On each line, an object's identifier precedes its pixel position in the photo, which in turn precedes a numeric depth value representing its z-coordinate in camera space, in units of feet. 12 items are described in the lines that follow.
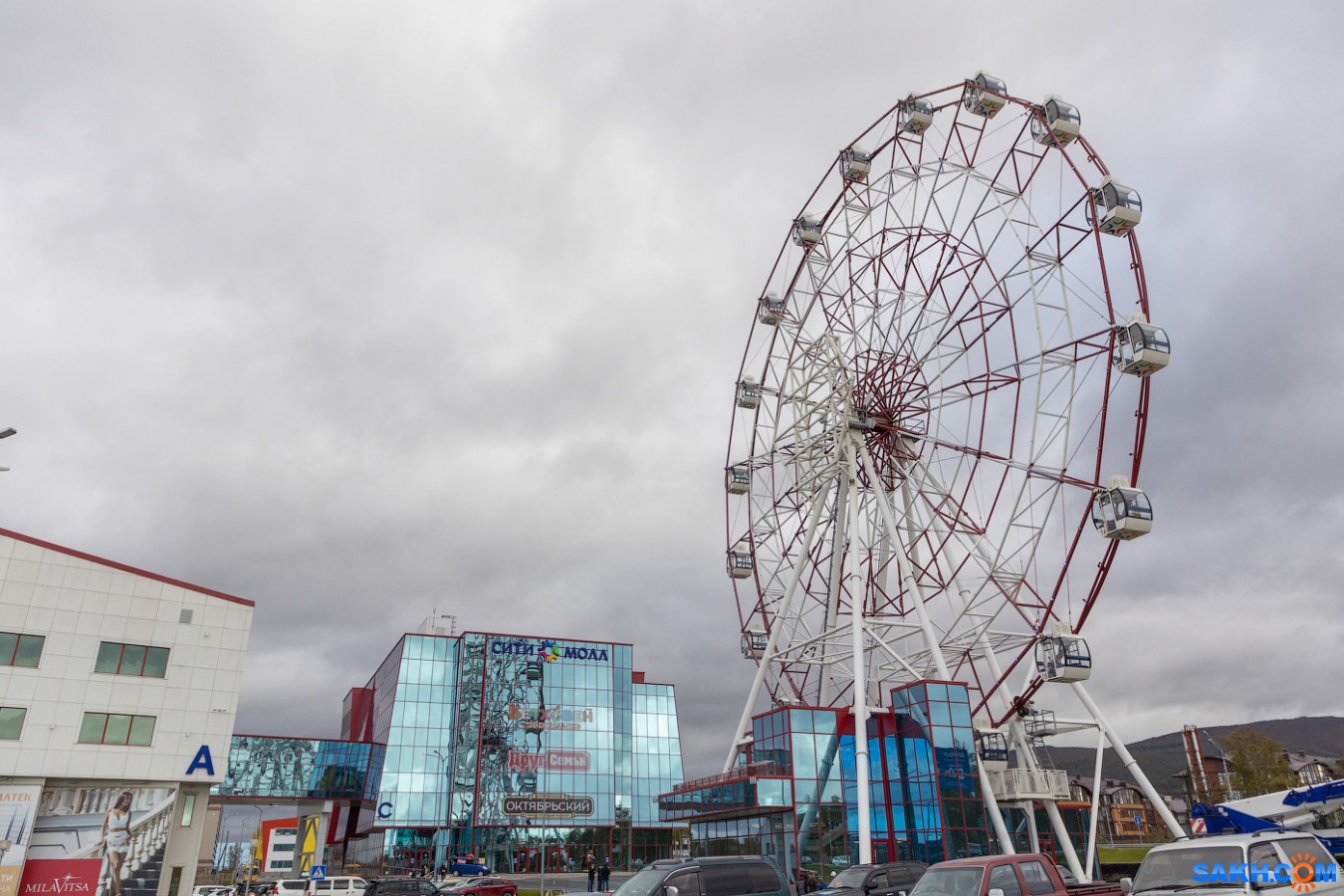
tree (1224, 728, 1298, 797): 252.21
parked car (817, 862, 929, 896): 67.51
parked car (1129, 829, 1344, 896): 39.06
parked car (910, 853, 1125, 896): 40.96
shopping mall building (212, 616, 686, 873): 242.17
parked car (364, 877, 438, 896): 103.96
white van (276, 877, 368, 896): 118.52
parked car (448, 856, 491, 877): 205.26
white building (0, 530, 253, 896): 105.29
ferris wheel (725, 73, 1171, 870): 106.32
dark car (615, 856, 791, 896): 55.42
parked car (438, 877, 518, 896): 124.79
